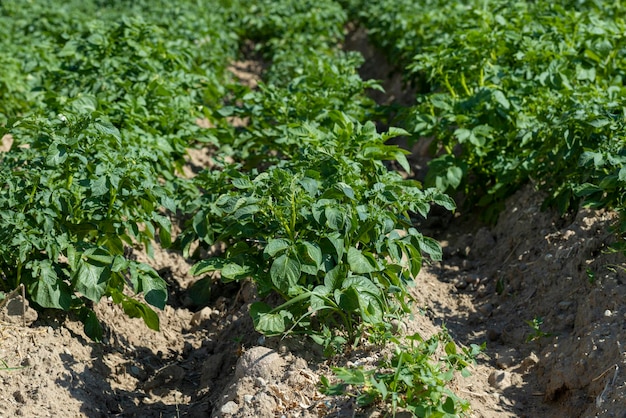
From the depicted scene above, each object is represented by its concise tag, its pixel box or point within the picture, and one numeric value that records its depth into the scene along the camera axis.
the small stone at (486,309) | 4.63
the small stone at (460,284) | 4.94
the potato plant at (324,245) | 3.54
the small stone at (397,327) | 3.70
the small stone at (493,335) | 4.35
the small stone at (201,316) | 4.66
